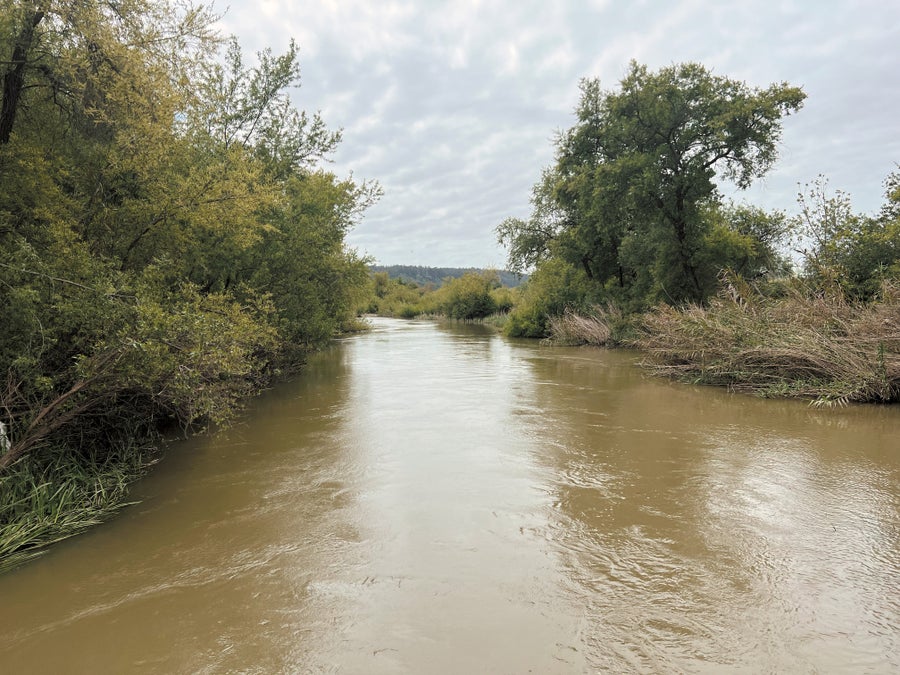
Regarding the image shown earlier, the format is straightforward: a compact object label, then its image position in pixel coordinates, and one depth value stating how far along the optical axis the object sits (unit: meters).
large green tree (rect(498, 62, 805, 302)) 21.80
